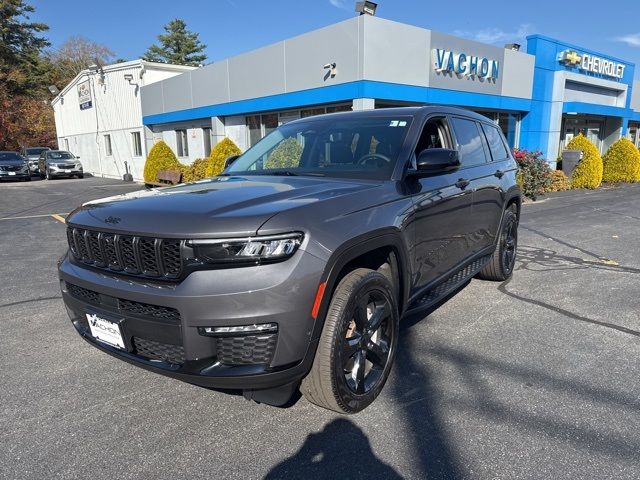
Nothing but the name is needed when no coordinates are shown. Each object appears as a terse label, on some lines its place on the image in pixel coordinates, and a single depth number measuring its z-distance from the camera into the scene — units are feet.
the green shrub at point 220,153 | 48.21
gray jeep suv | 7.28
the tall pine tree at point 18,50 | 130.72
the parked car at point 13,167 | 78.60
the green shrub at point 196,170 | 51.67
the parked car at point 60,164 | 82.53
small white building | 76.28
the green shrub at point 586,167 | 52.85
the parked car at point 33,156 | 94.17
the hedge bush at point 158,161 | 59.11
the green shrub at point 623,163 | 58.90
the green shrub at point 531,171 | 43.62
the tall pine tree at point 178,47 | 196.54
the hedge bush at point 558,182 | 50.22
